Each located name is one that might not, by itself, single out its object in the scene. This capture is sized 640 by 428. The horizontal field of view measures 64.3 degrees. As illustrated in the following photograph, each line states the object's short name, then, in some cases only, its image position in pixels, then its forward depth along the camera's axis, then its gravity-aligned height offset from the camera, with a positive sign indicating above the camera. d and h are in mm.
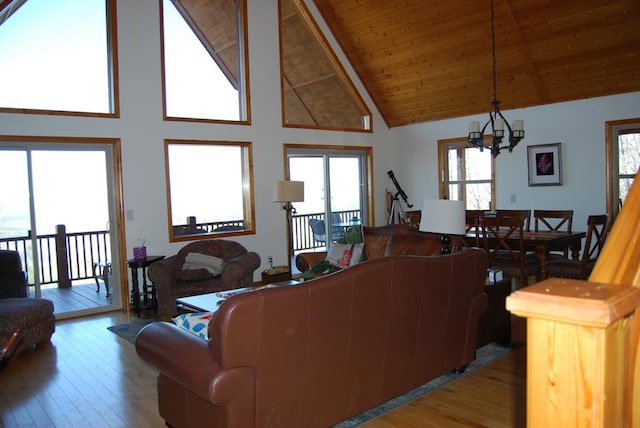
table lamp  3873 -216
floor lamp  6609 +51
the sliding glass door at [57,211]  5527 -83
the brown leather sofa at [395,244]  4539 -495
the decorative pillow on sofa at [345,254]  5258 -646
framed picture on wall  7086 +307
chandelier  5223 +569
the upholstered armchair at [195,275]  5426 -848
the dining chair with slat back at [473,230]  5688 -472
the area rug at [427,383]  3019 -1316
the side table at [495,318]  3859 -1016
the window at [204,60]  6598 +1868
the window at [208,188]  6621 +130
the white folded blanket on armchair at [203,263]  5871 -752
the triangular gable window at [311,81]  7707 +1795
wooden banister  812 -261
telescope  8836 +3
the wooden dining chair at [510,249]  5336 -666
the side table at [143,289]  5809 -1044
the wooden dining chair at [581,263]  4992 -797
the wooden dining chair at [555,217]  6185 -394
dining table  5211 -598
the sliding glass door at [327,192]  8102 +16
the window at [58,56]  5480 +1668
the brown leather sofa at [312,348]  2188 -744
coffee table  4225 -902
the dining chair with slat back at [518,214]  6461 -342
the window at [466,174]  8039 +249
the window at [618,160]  6535 +303
